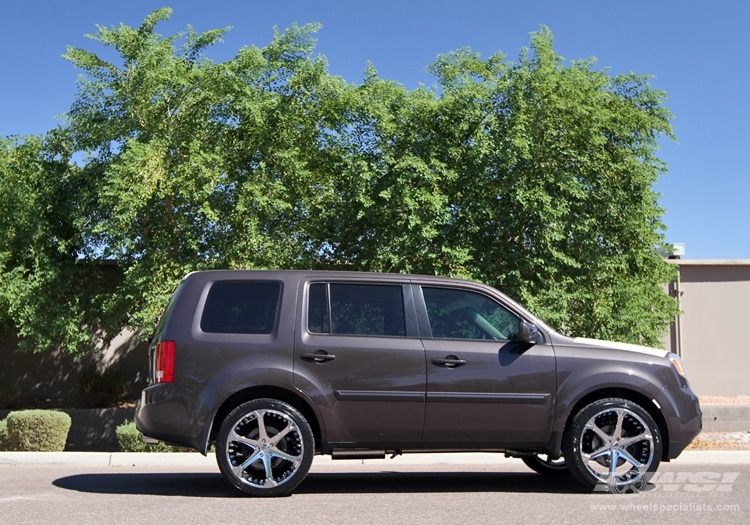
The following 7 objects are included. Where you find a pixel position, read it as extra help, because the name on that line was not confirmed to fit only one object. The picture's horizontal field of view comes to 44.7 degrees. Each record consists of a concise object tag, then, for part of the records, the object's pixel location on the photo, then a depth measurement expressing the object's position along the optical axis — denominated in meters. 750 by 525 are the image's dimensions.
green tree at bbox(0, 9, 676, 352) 16.14
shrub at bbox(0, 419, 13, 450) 14.21
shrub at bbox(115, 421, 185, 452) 13.62
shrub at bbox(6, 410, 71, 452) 13.82
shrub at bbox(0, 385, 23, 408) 21.00
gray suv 7.90
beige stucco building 23.08
